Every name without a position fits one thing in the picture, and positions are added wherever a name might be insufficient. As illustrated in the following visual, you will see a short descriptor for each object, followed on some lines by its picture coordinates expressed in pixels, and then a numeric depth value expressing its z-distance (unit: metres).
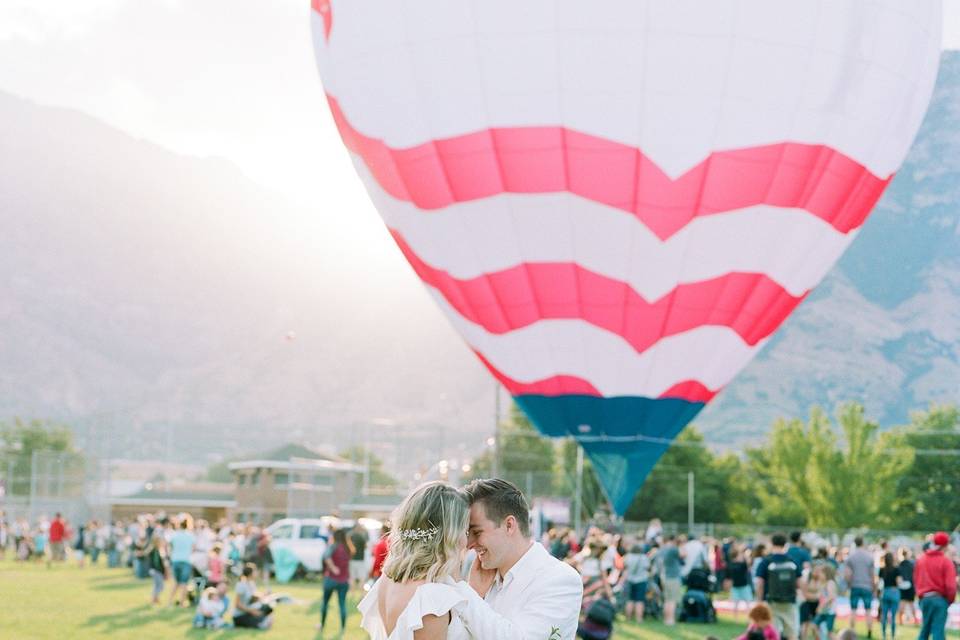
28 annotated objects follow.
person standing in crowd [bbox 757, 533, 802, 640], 13.18
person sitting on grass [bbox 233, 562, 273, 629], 15.71
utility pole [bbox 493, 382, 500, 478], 25.31
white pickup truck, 25.86
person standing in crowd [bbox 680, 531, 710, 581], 19.08
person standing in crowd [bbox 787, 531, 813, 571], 14.56
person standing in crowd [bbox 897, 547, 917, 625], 17.19
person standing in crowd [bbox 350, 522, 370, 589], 18.81
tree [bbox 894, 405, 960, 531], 70.31
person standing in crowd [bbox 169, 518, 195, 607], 17.92
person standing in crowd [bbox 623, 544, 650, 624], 18.47
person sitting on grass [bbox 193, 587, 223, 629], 15.77
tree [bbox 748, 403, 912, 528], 58.12
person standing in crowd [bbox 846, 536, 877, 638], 16.20
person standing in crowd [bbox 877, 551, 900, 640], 16.45
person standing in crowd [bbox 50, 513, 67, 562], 29.21
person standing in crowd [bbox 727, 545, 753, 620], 19.23
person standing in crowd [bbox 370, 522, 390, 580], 12.72
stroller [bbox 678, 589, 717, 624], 18.83
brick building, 36.81
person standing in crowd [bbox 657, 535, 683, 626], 18.25
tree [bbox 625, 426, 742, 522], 68.50
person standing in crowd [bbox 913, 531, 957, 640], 12.84
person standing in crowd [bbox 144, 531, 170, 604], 18.97
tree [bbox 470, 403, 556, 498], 73.38
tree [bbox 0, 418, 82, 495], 91.44
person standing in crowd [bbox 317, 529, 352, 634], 15.08
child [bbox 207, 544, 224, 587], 17.33
